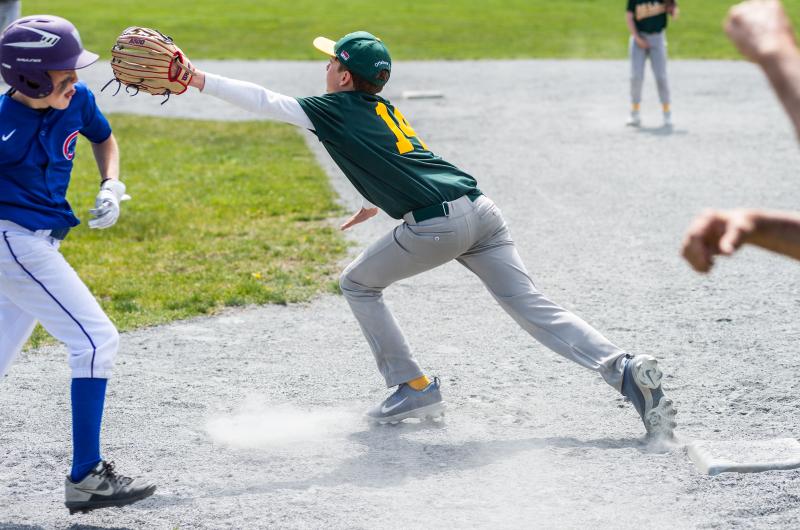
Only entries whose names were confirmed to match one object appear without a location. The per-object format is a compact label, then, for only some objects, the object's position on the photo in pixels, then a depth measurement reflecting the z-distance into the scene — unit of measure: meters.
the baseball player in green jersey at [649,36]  27.91
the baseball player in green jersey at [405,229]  9.99
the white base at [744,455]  9.16
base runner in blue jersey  8.62
